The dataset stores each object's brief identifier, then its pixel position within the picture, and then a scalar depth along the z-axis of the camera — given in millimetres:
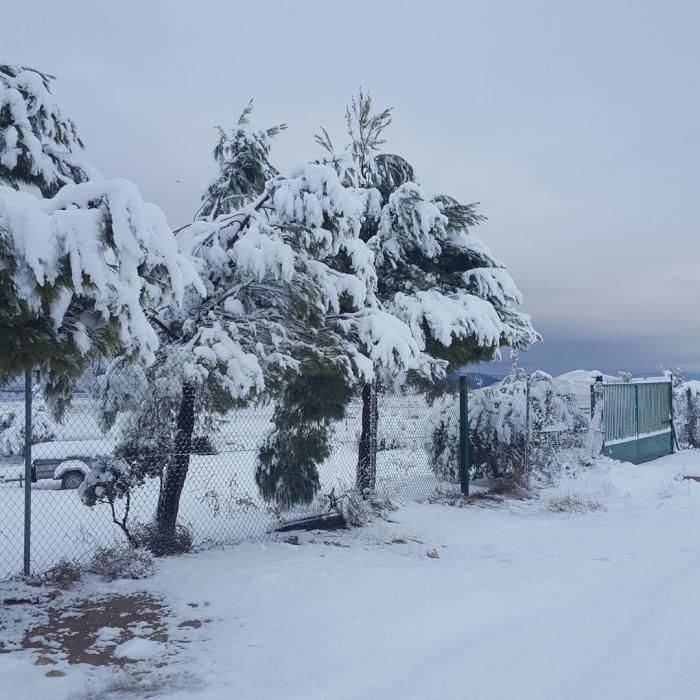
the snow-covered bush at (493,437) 10903
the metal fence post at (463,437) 9961
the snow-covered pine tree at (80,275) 3350
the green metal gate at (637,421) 13430
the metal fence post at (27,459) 5105
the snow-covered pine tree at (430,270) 8672
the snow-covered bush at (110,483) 5953
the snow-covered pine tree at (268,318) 5934
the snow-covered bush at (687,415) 18438
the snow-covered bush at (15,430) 9401
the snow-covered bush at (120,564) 5531
